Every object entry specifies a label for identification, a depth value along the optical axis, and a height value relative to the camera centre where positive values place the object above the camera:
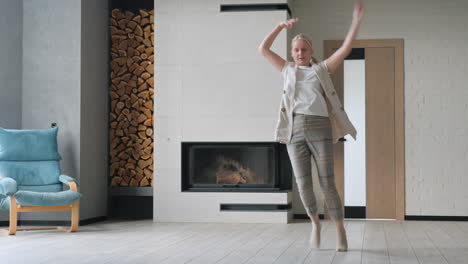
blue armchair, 5.56 -0.23
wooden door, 6.99 +0.14
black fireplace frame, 6.58 -0.33
